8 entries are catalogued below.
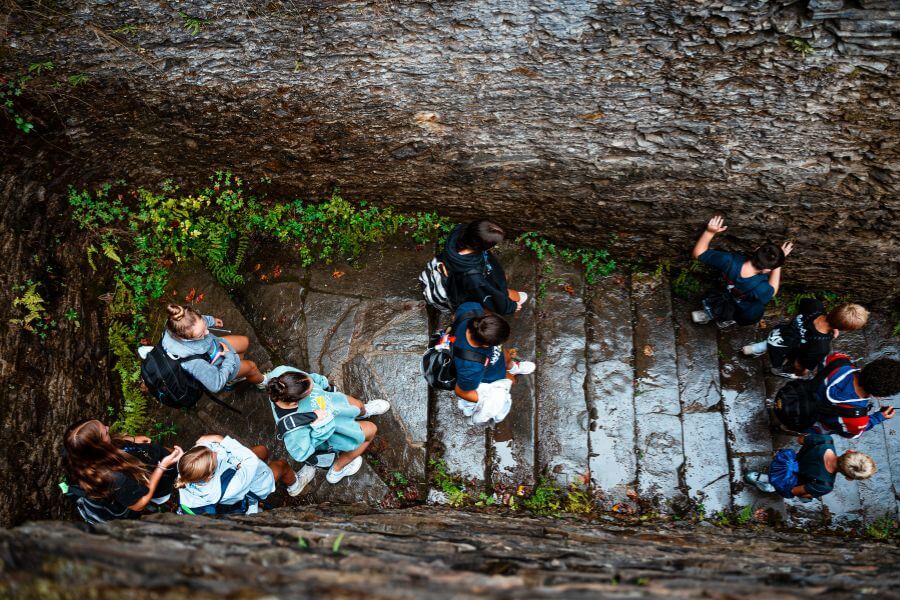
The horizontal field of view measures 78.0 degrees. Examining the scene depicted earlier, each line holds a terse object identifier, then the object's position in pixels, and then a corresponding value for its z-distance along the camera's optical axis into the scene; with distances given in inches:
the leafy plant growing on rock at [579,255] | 249.4
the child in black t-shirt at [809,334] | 191.5
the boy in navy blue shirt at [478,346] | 175.9
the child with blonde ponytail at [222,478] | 167.6
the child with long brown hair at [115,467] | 165.0
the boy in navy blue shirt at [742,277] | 205.2
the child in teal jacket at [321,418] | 176.9
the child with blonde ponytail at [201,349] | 183.5
